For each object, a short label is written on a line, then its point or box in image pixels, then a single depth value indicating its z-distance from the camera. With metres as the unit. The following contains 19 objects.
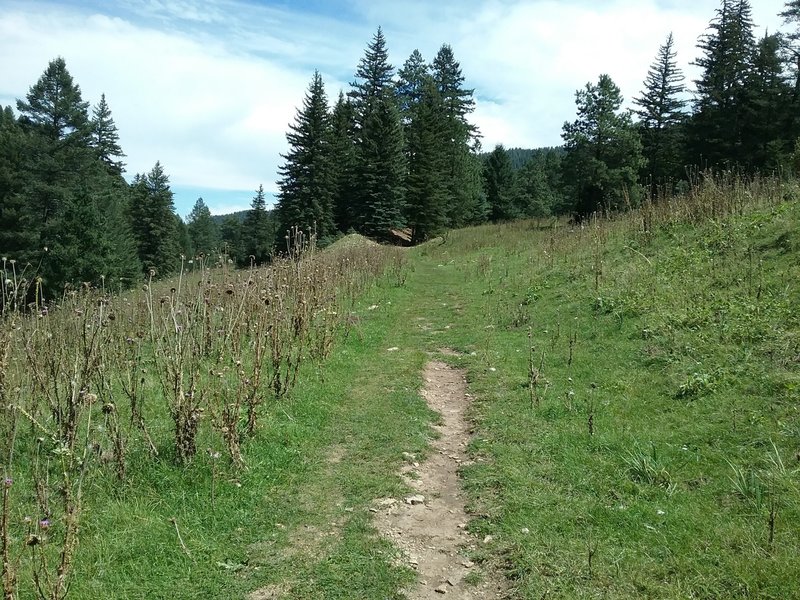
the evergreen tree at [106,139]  53.81
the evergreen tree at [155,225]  53.16
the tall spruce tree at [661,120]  38.56
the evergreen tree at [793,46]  28.86
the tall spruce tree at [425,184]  35.56
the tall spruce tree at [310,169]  37.66
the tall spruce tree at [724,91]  32.50
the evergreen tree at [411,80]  51.53
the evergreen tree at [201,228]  90.19
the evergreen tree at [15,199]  32.91
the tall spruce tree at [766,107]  30.66
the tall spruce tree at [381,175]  36.72
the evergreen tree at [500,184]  58.09
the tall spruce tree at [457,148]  44.12
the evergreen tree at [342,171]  40.49
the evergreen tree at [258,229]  57.62
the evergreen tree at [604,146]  33.19
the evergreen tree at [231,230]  93.12
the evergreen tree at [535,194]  60.77
